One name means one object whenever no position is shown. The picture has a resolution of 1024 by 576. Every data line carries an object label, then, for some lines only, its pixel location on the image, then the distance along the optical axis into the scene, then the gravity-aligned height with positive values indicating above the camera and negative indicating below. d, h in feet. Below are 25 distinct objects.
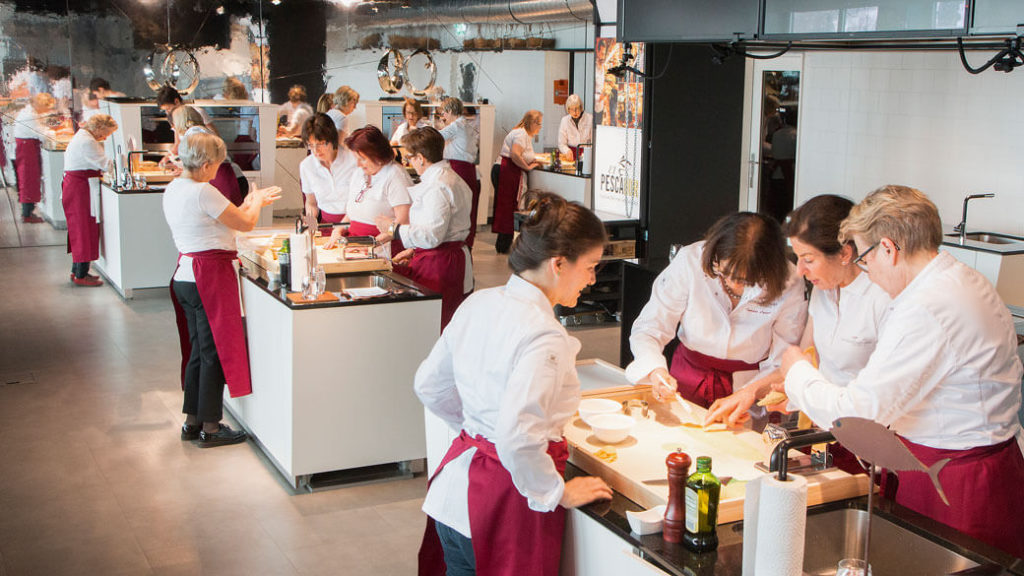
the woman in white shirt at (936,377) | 7.76 -1.72
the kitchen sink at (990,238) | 23.07 -1.88
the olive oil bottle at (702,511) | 7.22 -2.52
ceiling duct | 34.24 +5.20
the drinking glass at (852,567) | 6.80 -2.73
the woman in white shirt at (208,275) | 16.22 -2.15
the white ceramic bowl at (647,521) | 7.56 -2.72
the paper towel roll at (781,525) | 6.40 -2.33
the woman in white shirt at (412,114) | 37.50 +1.07
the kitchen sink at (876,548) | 7.30 -2.89
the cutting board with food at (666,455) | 8.09 -2.63
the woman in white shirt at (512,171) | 35.29 -0.88
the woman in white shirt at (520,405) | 7.65 -1.97
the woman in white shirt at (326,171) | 21.50 -0.61
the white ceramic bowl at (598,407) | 9.80 -2.47
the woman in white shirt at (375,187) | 19.02 -0.83
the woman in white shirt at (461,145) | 35.81 -0.02
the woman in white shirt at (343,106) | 34.32 +1.22
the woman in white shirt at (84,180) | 28.96 -1.17
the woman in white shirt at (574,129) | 38.22 +0.65
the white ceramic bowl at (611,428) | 9.05 -2.44
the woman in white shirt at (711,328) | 11.11 -1.97
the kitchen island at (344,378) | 14.94 -3.46
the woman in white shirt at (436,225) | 18.08 -1.44
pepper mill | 7.36 -2.48
